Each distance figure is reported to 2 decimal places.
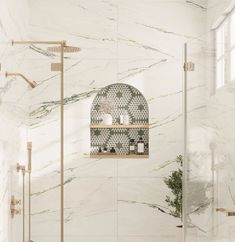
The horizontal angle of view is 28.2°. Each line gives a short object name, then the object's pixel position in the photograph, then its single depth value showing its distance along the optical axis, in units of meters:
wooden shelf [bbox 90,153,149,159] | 4.58
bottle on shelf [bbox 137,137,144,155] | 4.62
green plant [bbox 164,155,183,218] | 4.33
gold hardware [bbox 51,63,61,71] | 3.55
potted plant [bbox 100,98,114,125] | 4.68
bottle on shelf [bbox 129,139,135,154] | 4.64
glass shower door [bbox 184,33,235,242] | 3.09
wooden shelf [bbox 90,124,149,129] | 4.56
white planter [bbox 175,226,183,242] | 4.49
